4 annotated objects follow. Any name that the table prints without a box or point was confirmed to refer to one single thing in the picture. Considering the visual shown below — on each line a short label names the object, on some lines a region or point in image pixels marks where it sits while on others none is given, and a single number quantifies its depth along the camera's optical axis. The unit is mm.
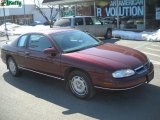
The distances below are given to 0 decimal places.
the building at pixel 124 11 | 13708
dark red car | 3754
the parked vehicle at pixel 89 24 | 10607
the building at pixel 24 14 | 38770
